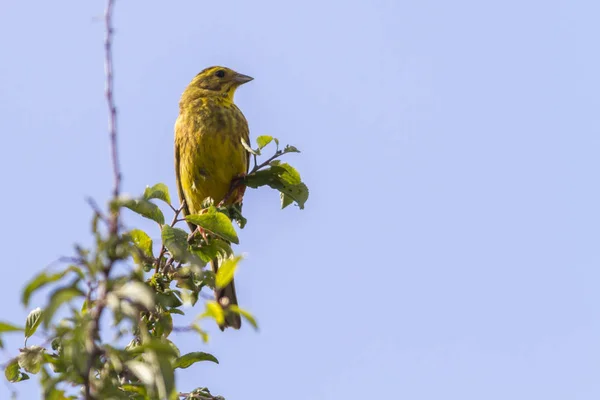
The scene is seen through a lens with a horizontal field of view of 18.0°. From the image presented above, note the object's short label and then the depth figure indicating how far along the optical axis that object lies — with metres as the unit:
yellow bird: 12.55
